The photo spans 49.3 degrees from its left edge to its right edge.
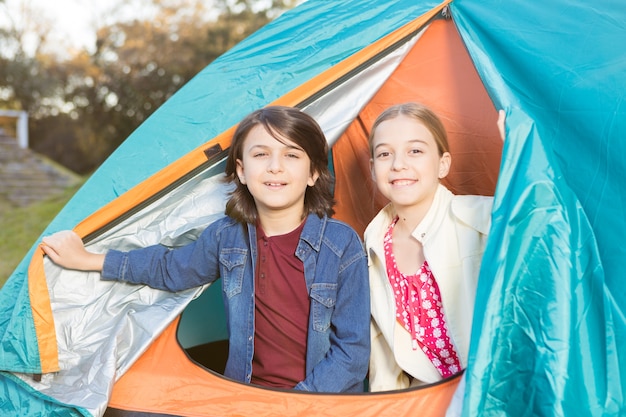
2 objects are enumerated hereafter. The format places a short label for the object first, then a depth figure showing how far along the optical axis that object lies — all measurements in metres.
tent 1.42
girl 1.73
